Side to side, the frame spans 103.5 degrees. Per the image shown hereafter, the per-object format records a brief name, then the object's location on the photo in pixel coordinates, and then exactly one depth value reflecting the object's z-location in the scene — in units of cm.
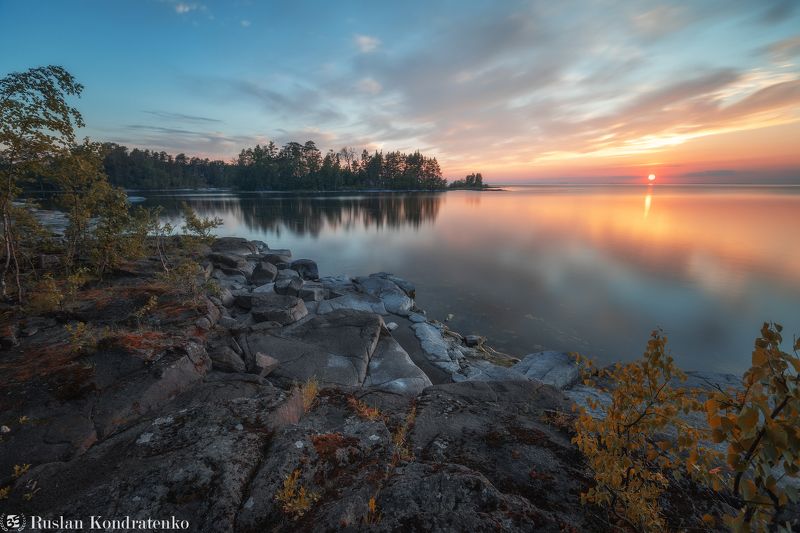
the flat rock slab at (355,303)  1604
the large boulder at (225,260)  2200
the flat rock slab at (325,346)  911
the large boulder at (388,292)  1716
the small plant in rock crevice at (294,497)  314
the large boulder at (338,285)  1942
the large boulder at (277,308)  1277
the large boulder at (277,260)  2552
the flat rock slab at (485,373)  1046
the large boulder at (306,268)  2417
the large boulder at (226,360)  802
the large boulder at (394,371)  908
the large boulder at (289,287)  1742
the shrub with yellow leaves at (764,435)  157
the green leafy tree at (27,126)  804
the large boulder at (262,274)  2088
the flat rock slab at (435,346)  1181
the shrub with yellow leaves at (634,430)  273
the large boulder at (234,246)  2735
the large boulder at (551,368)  1004
